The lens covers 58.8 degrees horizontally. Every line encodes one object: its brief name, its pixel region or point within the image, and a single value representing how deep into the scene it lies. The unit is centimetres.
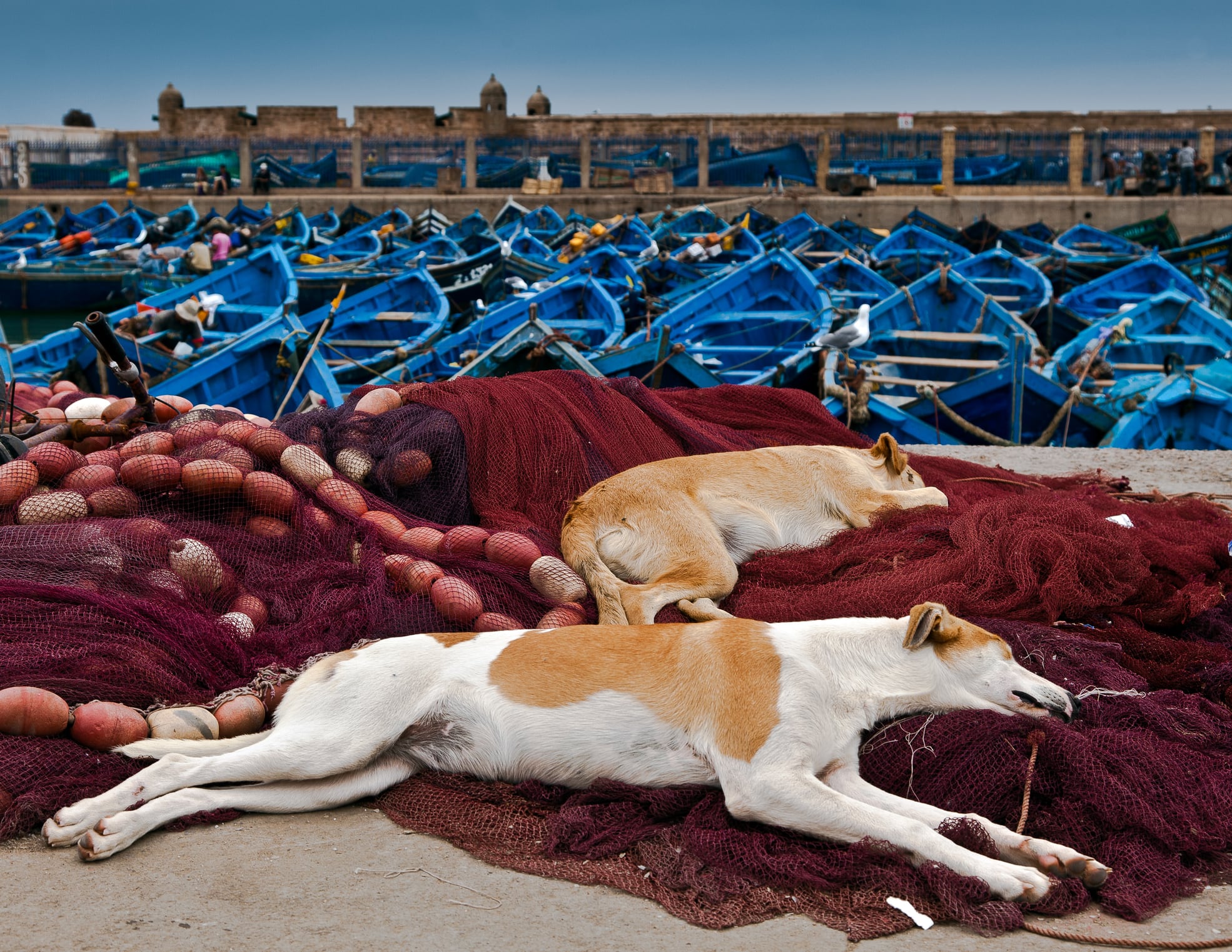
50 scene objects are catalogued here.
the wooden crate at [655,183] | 3641
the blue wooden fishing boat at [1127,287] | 1959
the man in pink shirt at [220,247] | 2655
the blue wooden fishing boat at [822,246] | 2572
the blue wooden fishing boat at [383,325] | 1336
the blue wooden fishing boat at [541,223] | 3009
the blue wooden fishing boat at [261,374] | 1149
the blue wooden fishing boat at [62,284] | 2616
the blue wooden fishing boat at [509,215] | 3183
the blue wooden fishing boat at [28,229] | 3381
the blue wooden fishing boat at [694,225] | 2867
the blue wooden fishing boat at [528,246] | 2403
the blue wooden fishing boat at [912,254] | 2370
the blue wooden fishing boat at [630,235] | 2636
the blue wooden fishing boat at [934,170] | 3975
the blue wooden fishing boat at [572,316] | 1453
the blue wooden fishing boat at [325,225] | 3234
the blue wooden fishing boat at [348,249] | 2464
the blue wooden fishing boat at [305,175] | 4219
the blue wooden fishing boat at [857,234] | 2809
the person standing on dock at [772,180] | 3722
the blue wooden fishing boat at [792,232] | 2688
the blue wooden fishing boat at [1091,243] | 2606
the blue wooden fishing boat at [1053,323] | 1723
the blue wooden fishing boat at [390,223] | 3054
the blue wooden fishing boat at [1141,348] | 1264
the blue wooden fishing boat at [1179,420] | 1068
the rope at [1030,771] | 329
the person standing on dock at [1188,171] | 3291
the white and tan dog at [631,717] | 323
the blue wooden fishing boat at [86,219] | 3469
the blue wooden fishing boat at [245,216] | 3356
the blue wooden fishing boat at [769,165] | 3994
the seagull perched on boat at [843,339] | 1221
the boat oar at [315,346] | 1083
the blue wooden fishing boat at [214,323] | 1284
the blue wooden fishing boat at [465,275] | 2091
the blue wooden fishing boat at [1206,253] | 2534
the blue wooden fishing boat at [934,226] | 2788
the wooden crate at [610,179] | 3978
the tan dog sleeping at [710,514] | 497
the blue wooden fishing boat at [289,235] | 2834
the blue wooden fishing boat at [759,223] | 2994
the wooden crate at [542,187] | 3666
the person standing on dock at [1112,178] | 3459
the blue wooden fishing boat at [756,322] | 1326
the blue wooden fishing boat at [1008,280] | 1866
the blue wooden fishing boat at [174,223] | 3044
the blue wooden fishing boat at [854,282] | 1914
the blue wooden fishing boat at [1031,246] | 2656
